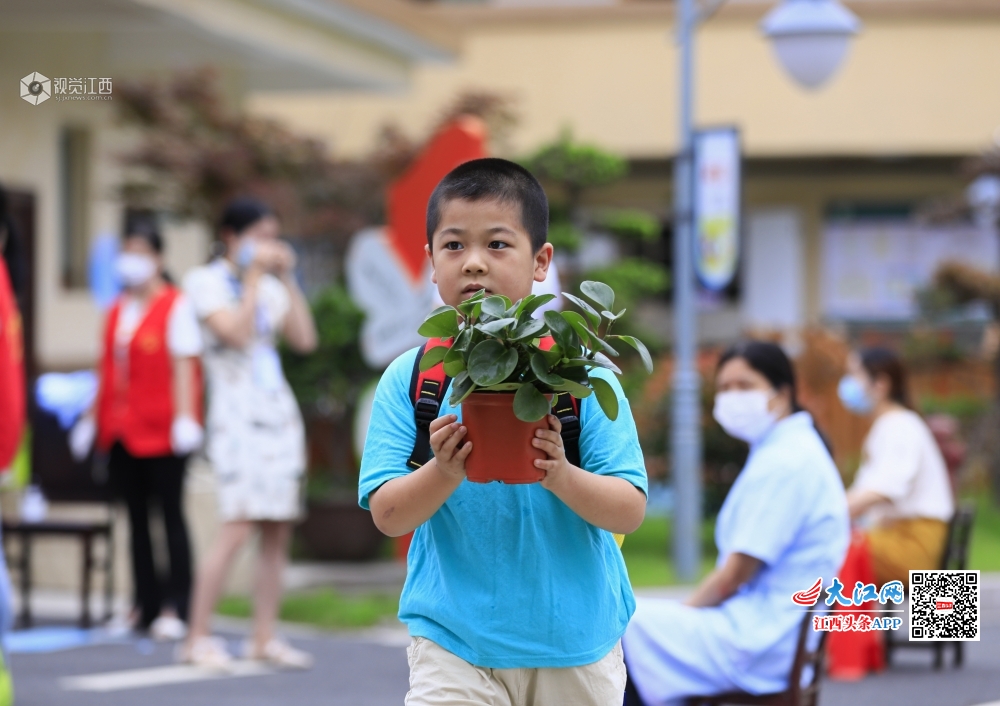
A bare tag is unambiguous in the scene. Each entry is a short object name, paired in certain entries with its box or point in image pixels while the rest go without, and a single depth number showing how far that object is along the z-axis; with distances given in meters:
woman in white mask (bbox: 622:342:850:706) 8.93
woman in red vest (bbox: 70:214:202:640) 14.16
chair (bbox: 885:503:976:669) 13.91
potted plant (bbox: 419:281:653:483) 4.84
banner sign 18.61
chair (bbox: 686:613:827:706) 8.78
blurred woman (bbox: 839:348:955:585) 14.15
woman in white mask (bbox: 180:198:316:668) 12.67
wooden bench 15.41
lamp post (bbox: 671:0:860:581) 18.70
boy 5.38
